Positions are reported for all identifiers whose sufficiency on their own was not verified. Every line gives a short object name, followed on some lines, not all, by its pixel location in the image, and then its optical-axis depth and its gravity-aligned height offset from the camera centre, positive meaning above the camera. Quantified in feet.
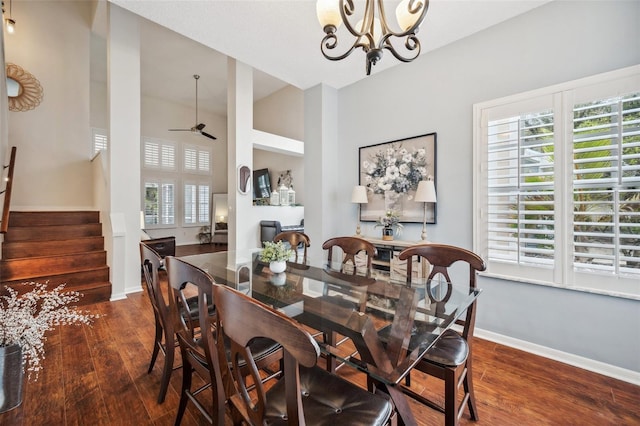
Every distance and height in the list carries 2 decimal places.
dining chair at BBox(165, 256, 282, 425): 3.89 -2.36
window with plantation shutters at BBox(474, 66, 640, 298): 6.56 +0.69
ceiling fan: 21.30 +6.36
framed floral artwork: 9.98 +1.35
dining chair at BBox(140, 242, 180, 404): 5.44 -1.92
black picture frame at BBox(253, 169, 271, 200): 27.96 +2.61
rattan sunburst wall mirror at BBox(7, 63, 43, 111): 14.51 +6.46
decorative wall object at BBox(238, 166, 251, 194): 17.52 +1.97
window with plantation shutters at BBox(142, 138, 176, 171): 26.35 +5.43
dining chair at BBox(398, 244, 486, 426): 4.35 -2.46
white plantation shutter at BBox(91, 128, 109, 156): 22.97 +5.92
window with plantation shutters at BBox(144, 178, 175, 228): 26.50 +0.72
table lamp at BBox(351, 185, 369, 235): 11.22 +0.61
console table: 9.21 -1.75
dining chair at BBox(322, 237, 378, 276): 7.79 -1.11
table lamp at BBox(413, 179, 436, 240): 9.30 +0.58
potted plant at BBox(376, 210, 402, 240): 10.36 -0.53
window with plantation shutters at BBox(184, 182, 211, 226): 29.17 +0.71
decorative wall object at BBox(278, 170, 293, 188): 26.52 +3.02
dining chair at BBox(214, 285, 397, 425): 2.40 -2.14
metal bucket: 3.48 -2.25
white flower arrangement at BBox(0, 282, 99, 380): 3.90 -1.64
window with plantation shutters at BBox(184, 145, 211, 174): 29.25 +5.42
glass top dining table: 3.80 -1.86
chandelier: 5.63 +4.00
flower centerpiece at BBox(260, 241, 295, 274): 7.30 -1.22
